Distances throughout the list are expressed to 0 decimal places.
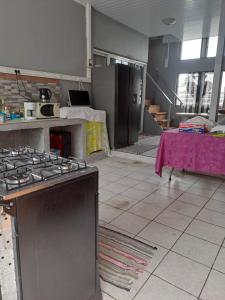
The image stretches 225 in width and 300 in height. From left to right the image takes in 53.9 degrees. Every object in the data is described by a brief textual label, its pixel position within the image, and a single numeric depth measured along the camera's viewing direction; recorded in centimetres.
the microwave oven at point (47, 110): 328
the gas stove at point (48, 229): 88
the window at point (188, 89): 770
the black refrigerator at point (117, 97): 438
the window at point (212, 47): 710
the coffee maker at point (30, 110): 318
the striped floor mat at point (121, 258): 152
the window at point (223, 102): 474
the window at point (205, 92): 746
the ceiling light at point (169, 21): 486
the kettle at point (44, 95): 352
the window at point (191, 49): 740
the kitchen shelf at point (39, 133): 299
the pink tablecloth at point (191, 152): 274
